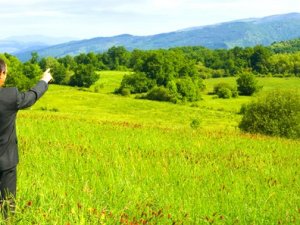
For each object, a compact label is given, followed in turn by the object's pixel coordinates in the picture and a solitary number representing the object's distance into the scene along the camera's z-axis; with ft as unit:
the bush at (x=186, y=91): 345.51
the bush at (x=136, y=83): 372.13
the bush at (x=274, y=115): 86.74
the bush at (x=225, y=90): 357.41
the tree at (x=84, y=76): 392.47
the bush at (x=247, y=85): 377.87
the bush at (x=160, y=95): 336.08
